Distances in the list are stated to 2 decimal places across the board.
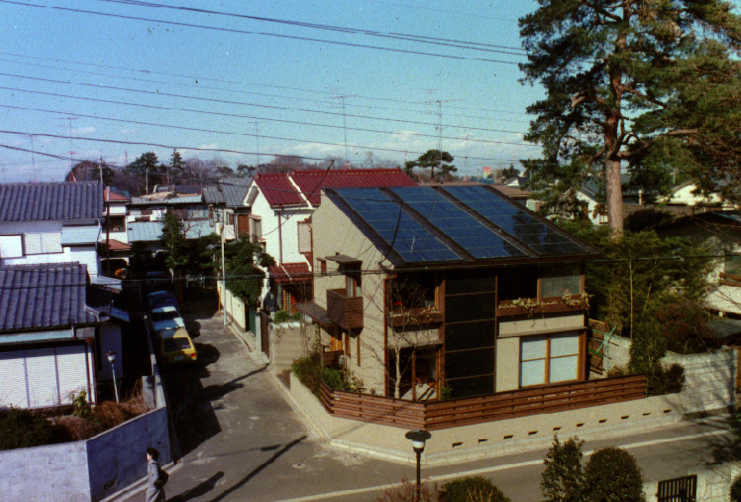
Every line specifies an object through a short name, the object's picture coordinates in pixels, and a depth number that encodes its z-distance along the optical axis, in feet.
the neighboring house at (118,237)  138.51
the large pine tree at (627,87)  63.87
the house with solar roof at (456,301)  56.65
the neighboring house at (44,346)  51.96
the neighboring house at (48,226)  73.67
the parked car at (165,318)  86.22
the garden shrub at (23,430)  41.25
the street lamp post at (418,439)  36.76
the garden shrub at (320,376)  59.72
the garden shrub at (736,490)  40.49
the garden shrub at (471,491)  34.86
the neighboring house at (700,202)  63.99
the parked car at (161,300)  105.70
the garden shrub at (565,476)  36.47
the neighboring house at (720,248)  85.05
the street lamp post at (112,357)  52.53
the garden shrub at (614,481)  36.27
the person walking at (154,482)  40.63
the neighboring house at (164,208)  176.04
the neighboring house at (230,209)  120.78
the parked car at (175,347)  78.59
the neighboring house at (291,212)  92.79
